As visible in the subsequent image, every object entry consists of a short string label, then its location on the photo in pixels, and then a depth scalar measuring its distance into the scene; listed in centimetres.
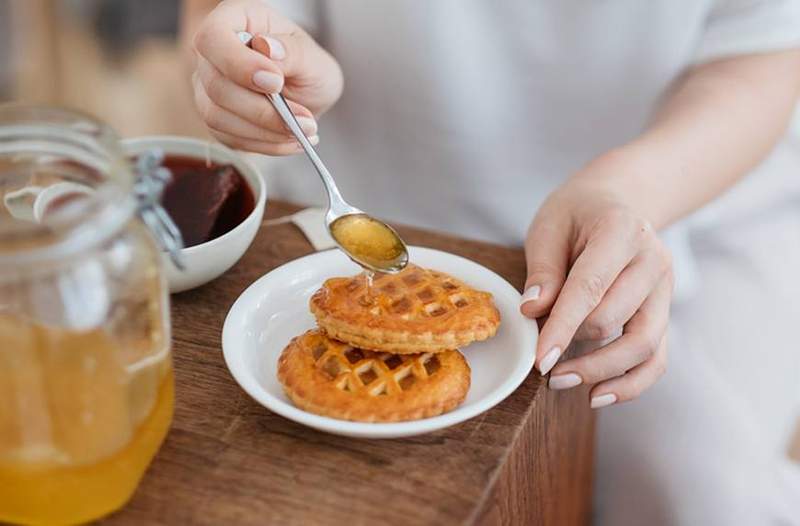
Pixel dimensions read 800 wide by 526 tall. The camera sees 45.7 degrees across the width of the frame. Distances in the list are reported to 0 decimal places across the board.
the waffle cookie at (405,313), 77
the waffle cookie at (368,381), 73
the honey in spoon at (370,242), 87
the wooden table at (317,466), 67
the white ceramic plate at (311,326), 71
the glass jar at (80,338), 59
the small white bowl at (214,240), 87
